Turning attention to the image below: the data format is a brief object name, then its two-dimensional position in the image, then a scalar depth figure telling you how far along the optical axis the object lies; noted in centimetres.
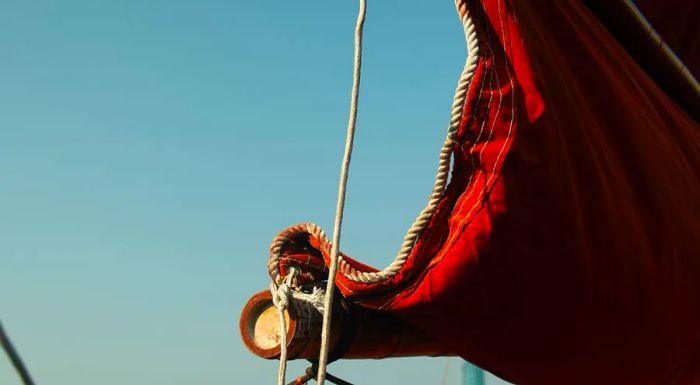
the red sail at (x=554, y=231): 148
